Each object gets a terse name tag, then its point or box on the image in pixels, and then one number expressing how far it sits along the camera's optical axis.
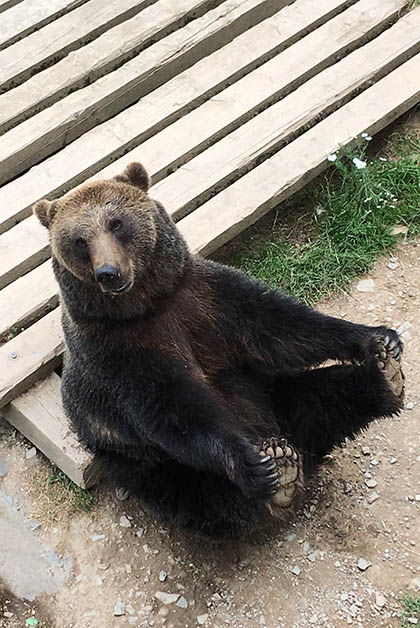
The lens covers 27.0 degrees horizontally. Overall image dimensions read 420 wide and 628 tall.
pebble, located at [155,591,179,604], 4.05
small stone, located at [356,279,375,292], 5.21
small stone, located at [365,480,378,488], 4.30
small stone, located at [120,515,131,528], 4.37
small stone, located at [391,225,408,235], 5.48
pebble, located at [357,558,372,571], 3.98
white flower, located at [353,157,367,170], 5.45
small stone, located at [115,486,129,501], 4.46
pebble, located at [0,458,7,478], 4.66
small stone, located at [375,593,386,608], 3.86
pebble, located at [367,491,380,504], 4.24
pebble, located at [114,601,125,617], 4.05
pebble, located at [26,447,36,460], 4.72
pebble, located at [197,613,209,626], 3.95
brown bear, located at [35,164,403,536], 3.71
